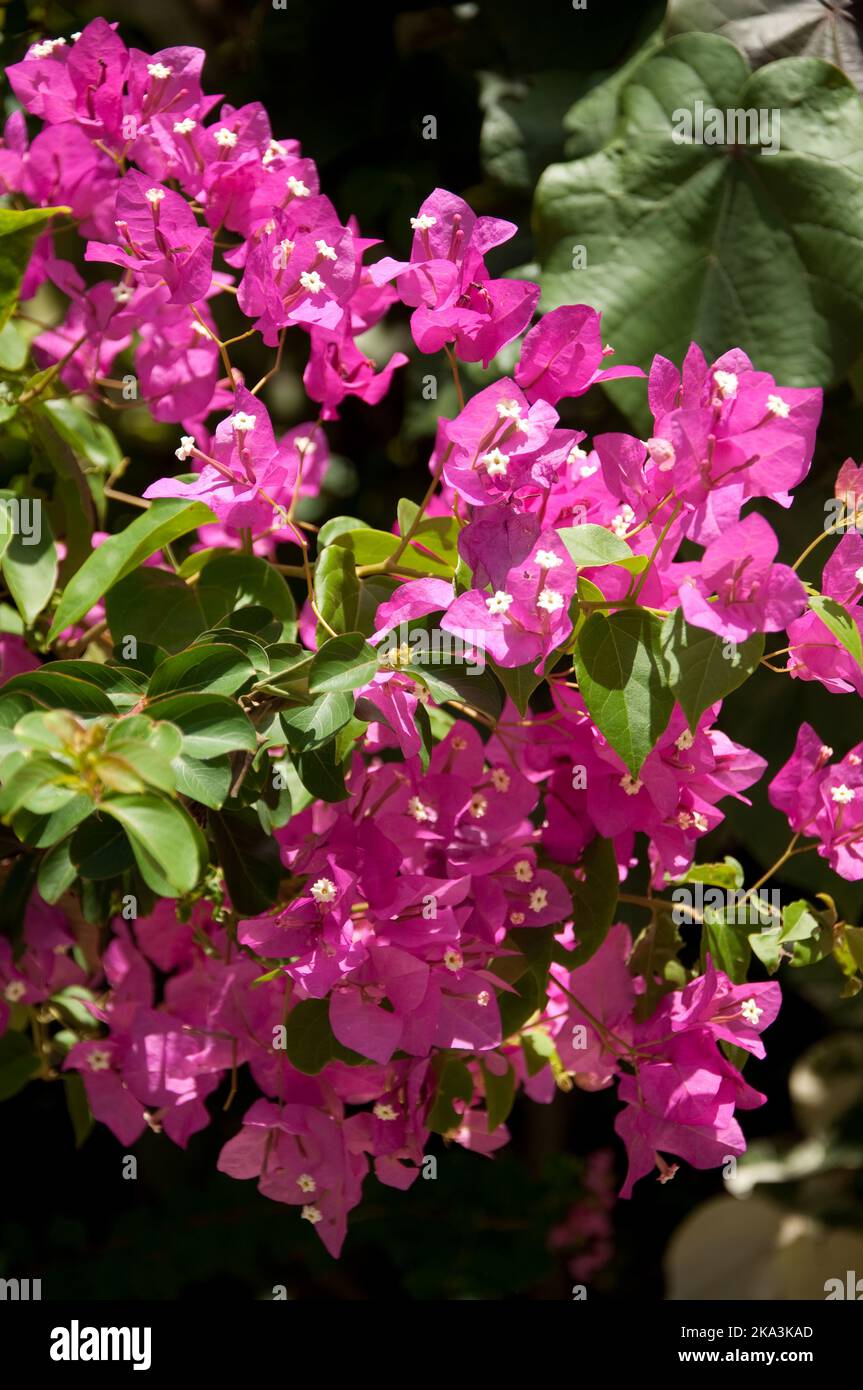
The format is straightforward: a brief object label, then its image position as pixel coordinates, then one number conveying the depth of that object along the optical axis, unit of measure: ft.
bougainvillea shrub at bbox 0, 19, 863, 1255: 1.51
